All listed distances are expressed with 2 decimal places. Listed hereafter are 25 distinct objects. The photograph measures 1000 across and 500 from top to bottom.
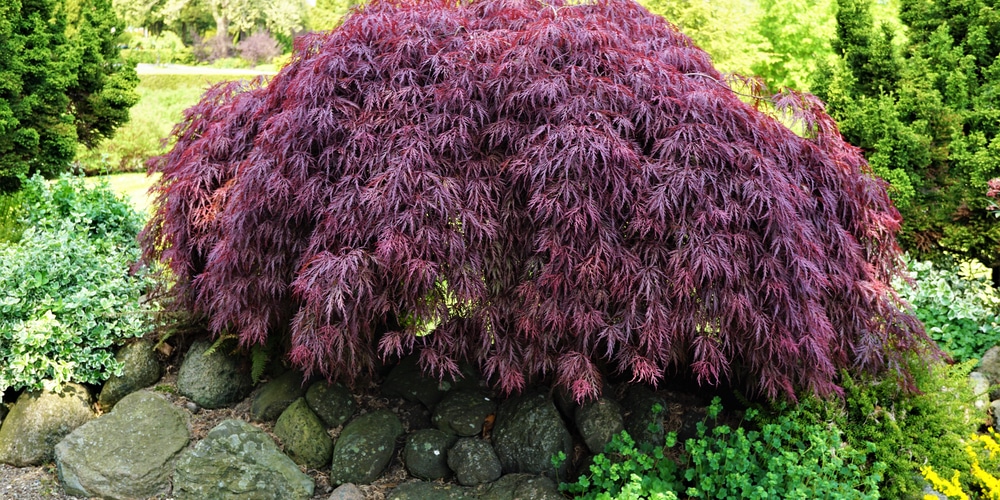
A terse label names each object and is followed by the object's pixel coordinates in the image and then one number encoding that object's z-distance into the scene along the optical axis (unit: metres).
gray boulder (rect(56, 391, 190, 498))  3.46
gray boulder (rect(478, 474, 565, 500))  3.26
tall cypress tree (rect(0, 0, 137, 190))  6.79
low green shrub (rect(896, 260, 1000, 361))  4.86
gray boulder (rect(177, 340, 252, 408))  3.90
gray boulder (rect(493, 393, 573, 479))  3.41
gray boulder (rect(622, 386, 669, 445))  3.44
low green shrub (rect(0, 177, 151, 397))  3.82
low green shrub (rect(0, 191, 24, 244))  5.28
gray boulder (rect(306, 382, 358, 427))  3.65
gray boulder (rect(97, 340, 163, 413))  3.99
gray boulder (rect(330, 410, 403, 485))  3.43
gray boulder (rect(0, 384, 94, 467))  3.72
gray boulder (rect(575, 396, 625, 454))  3.44
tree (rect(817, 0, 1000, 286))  5.43
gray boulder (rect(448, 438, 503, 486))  3.38
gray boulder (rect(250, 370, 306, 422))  3.76
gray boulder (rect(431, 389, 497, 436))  3.55
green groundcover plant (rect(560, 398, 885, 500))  3.08
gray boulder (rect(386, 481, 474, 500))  3.32
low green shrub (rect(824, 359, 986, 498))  3.37
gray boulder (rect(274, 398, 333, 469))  3.55
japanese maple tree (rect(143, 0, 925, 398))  2.89
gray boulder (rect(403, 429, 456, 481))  3.46
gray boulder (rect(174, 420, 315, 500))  3.36
